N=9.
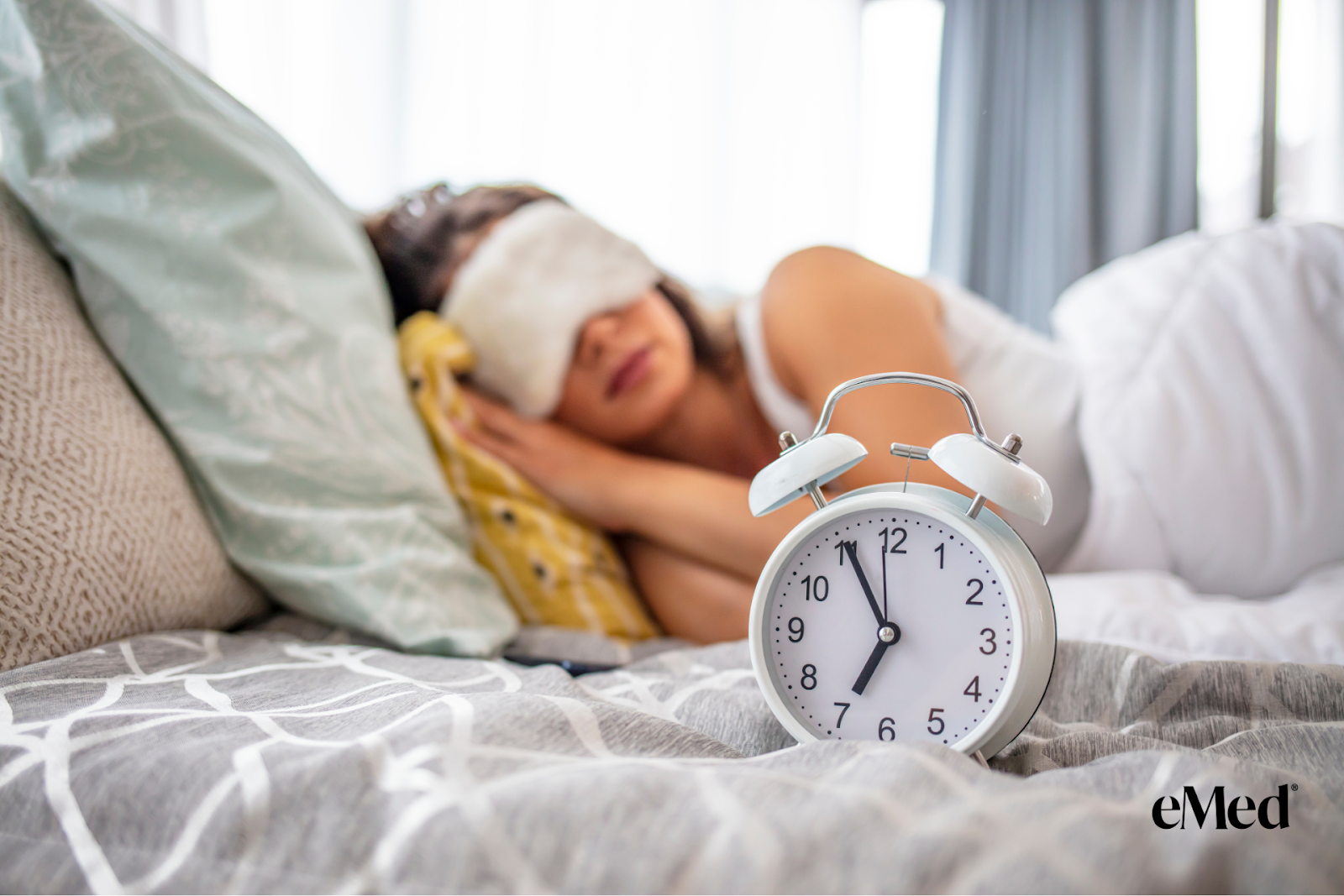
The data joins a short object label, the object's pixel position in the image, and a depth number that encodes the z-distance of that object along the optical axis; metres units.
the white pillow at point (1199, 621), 0.74
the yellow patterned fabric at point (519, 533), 0.96
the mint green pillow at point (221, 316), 0.79
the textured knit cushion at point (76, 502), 0.63
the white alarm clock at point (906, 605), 0.47
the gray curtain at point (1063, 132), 2.19
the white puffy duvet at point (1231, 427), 0.97
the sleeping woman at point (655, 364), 0.99
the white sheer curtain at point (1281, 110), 2.14
